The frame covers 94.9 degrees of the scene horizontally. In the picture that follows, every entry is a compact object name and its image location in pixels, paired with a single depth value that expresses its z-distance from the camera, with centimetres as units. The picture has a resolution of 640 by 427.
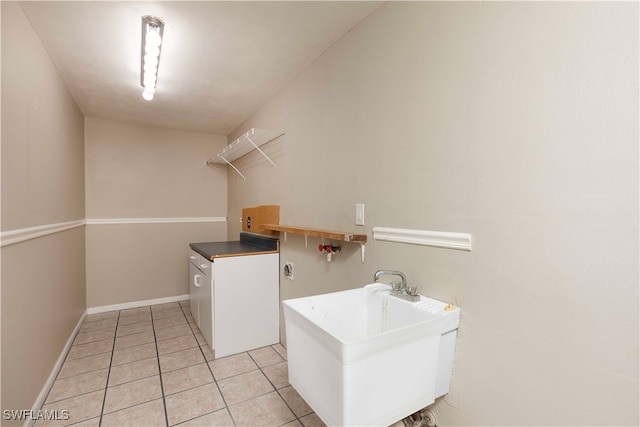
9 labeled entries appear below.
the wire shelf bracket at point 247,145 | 260
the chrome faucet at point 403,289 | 133
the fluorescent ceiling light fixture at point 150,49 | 165
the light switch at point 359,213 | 172
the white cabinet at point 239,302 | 240
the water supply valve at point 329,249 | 192
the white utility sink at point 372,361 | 93
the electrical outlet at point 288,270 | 251
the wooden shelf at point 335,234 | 163
